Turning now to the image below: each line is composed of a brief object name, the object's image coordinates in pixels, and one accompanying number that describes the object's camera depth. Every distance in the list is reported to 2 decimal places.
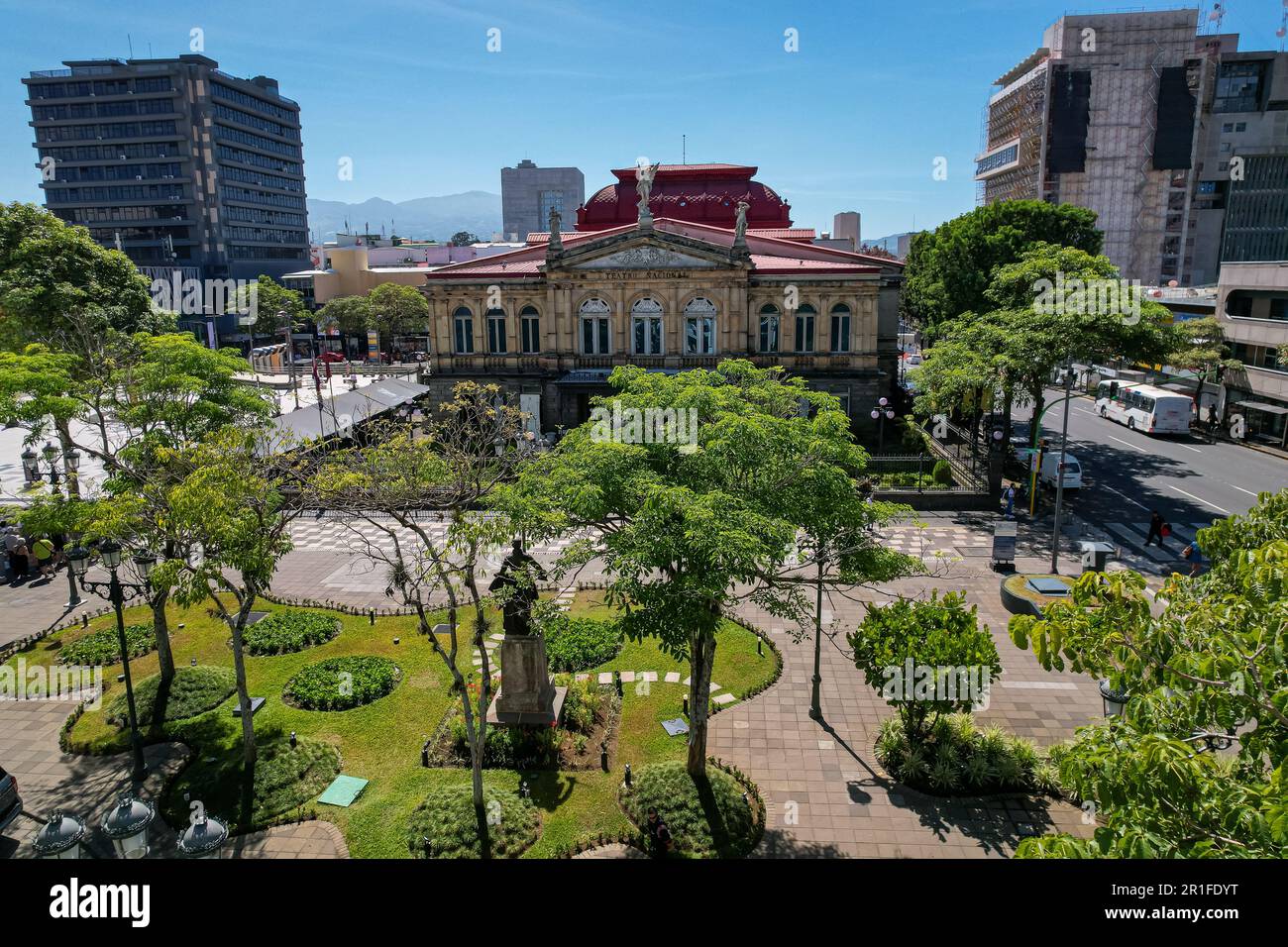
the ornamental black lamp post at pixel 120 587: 18.39
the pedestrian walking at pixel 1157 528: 33.16
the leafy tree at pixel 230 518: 17.28
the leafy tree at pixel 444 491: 16.62
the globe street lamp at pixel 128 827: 10.84
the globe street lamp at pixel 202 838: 11.58
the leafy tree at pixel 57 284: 40.66
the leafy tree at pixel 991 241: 52.50
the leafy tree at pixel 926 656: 17.97
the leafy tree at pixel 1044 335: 36.66
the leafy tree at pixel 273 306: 93.00
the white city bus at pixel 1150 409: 51.94
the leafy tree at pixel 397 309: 92.62
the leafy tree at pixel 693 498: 14.86
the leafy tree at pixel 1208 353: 51.28
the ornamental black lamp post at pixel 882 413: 45.12
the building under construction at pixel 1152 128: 89.12
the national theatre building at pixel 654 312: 49.09
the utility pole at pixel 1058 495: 30.91
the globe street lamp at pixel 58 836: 10.49
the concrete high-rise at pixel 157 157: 102.69
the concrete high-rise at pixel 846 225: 160.25
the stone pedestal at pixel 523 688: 20.53
